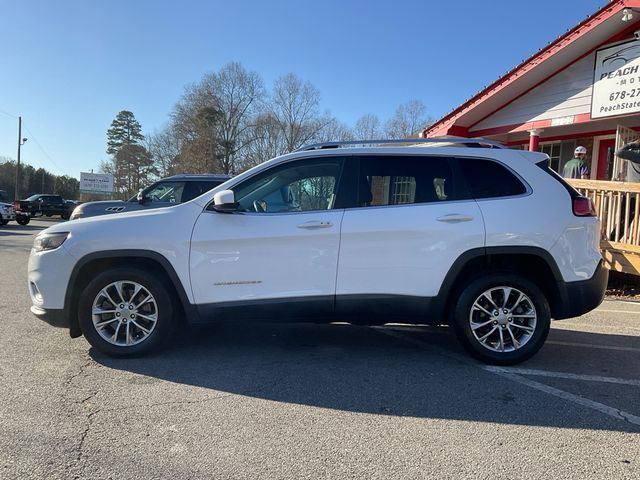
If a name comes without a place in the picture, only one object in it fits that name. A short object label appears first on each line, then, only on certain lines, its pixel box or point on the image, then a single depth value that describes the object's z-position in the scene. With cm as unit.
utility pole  4436
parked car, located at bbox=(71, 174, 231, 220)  1022
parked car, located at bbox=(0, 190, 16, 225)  2431
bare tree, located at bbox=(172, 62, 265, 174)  4747
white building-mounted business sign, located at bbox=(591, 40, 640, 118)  998
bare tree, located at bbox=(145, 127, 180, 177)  5542
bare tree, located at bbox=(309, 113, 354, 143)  4919
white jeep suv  427
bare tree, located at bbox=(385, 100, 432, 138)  4800
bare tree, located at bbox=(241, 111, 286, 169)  4971
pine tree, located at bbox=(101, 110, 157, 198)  6600
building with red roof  1007
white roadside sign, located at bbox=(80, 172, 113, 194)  5119
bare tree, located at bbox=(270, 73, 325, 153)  4991
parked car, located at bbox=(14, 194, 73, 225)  3124
